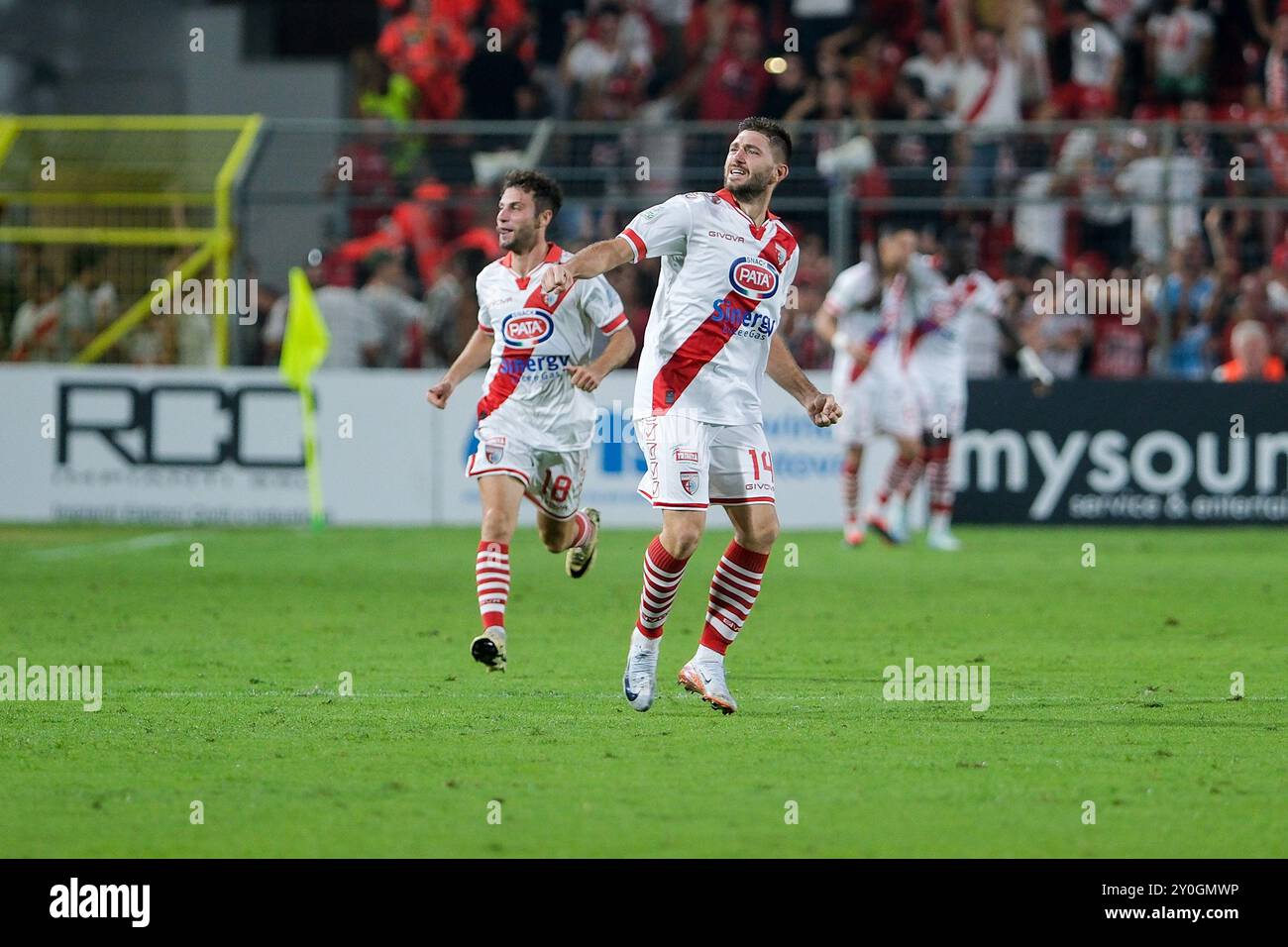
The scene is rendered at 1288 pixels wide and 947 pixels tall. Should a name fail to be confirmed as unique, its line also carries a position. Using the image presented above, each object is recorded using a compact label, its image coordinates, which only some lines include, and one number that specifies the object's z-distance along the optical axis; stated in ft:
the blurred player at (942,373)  57.21
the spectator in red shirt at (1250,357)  61.93
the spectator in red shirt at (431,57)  73.51
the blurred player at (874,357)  56.08
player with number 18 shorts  33.14
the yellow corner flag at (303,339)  60.59
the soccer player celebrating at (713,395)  27.48
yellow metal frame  65.31
